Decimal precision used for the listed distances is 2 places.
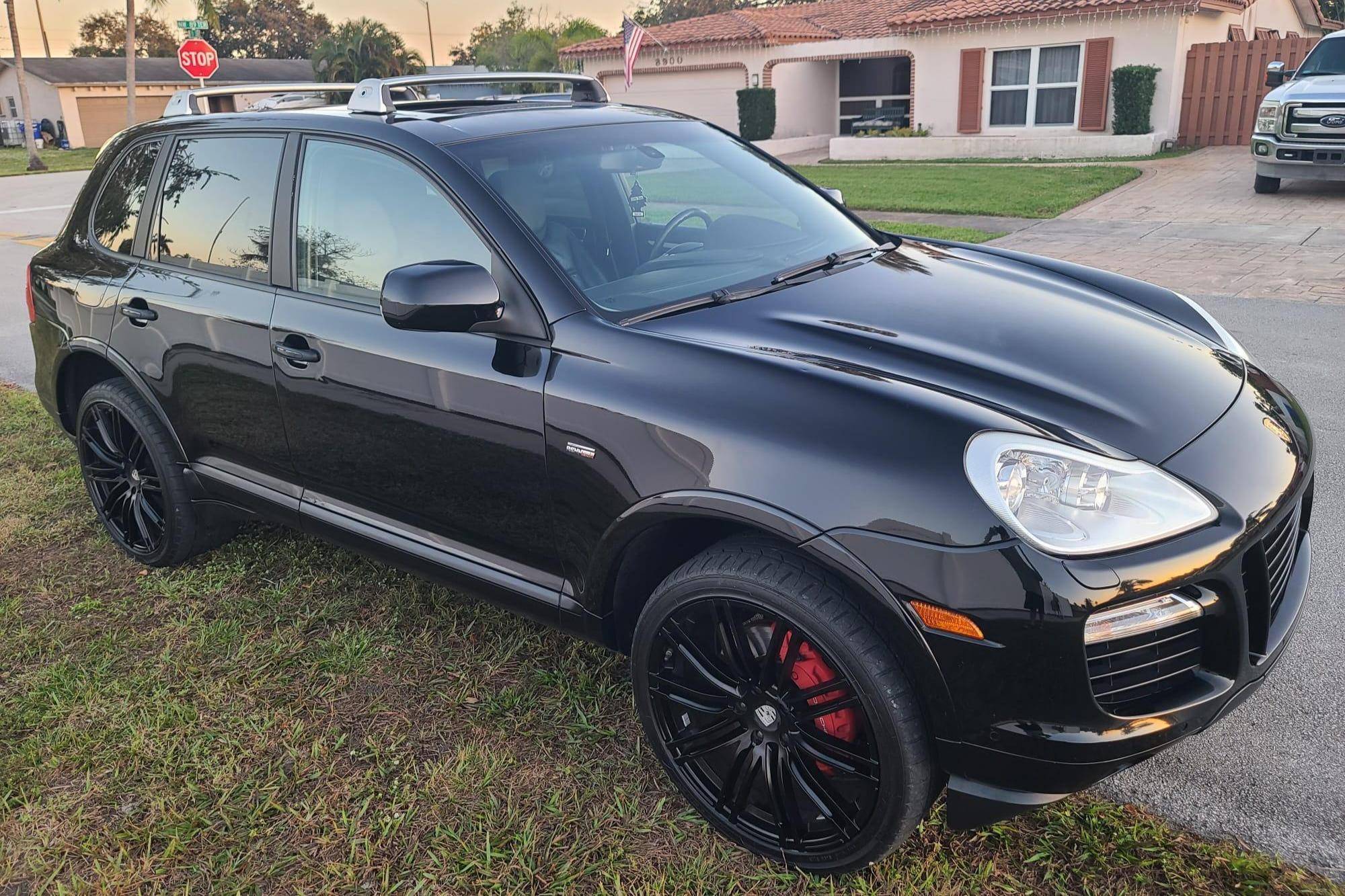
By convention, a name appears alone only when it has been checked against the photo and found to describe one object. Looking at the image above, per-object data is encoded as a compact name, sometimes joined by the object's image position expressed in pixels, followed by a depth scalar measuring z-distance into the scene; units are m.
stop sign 19.02
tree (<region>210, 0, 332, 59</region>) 73.75
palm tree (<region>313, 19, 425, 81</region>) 46.28
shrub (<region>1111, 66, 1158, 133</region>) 19.70
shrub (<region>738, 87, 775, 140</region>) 26.53
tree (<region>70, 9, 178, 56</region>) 75.06
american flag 22.44
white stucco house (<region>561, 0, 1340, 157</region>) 20.39
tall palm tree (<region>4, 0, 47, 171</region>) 32.72
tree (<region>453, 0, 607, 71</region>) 39.25
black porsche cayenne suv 2.14
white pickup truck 12.34
